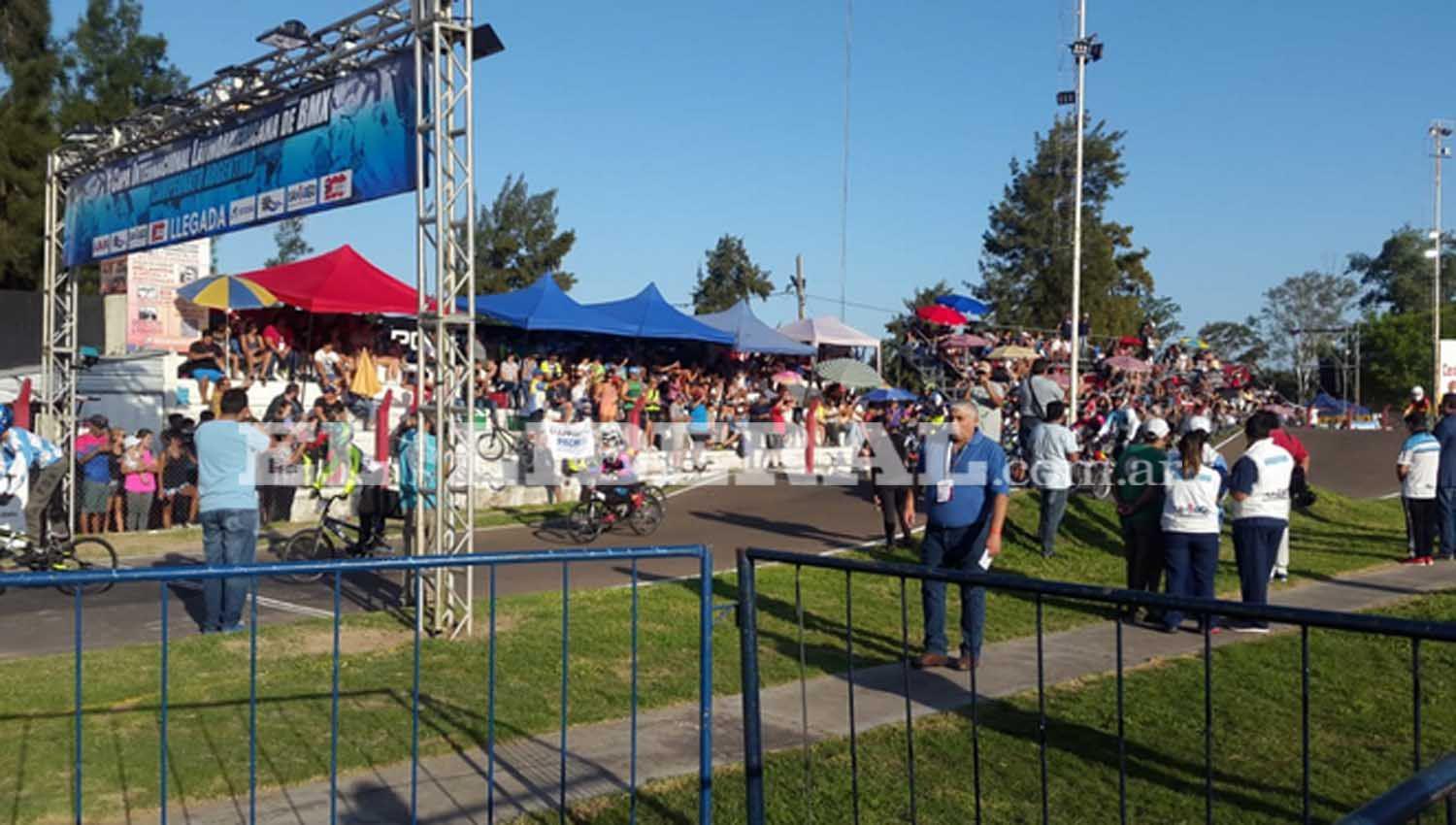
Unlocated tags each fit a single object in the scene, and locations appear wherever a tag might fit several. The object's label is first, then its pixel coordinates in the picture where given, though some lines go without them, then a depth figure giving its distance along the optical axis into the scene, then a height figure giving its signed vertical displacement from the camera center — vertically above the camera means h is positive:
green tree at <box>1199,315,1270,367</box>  86.12 +5.35
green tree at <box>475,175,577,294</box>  52.44 +7.46
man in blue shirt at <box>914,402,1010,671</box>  7.71 -0.71
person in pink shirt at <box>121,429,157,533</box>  15.44 -1.07
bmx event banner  10.16 +2.52
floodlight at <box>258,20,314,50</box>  11.05 +3.54
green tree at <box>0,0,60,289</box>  34.41 +8.09
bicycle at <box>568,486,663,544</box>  14.87 -1.40
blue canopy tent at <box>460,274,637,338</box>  24.89 +2.05
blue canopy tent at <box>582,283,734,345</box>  26.58 +2.03
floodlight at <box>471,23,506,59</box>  9.15 +2.88
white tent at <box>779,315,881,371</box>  32.84 +2.09
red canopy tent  21.48 +2.28
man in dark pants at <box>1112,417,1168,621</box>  9.74 -0.82
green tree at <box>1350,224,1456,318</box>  92.31 +11.35
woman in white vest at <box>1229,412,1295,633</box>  9.36 -0.83
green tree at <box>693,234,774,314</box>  55.44 +6.13
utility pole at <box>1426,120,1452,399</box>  48.01 +8.33
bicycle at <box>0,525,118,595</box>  10.66 -1.40
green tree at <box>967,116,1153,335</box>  54.72 +7.94
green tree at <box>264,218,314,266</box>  70.00 +9.68
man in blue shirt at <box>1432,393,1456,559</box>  12.91 -0.71
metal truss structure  9.06 +1.76
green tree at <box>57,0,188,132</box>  42.84 +12.99
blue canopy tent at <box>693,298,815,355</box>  29.02 +1.85
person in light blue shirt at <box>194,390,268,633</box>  8.87 -0.69
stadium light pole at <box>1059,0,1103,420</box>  25.68 +7.72
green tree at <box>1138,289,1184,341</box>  75.75 +6.38
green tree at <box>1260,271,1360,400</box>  86.94 +7.95
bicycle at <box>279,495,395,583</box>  12.01 -1.44
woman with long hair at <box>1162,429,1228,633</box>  9.16 -0.90
